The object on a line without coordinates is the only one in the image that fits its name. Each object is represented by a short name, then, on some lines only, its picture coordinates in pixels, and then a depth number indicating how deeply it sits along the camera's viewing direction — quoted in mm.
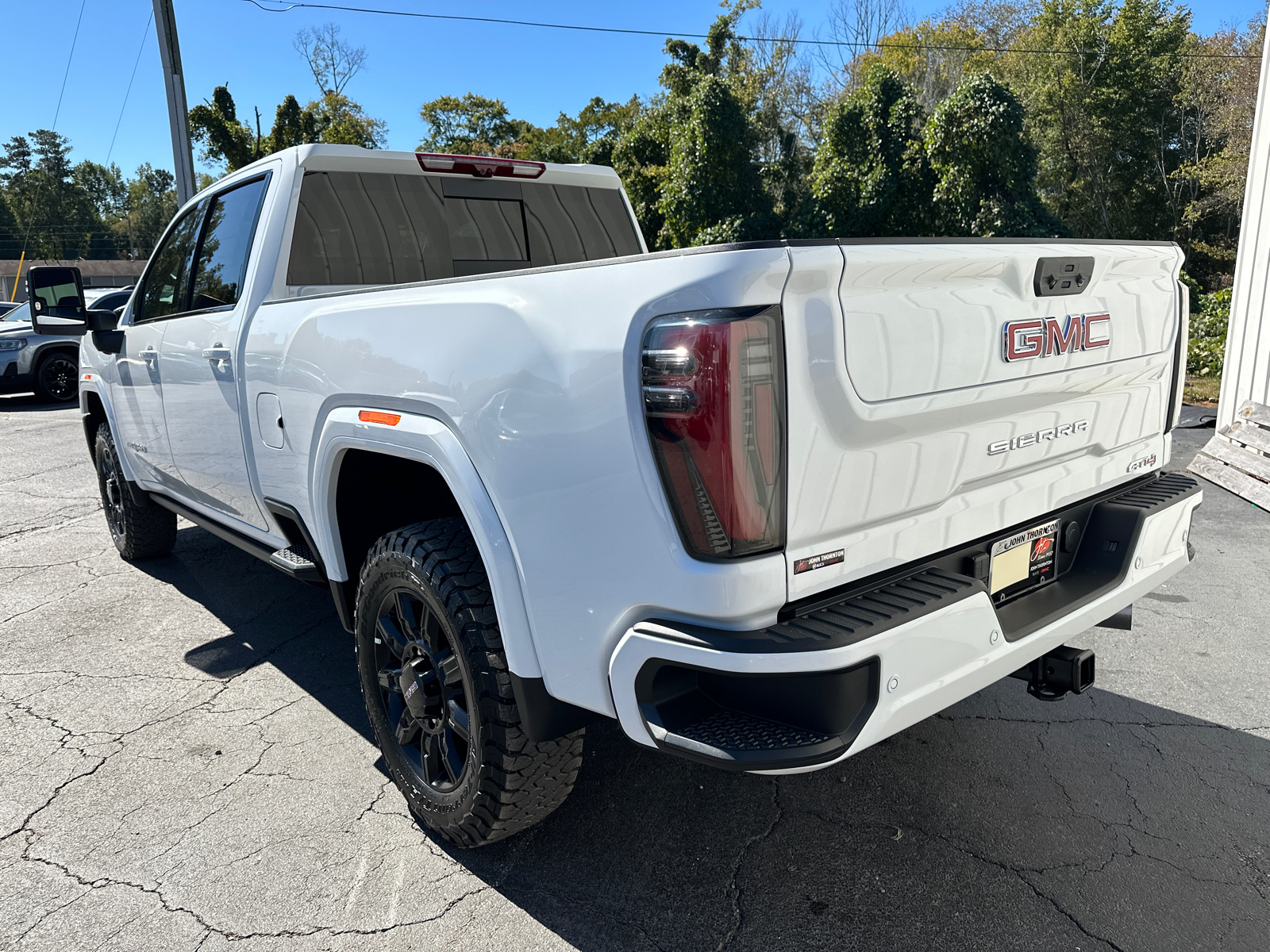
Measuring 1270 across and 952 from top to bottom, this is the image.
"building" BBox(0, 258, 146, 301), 55094
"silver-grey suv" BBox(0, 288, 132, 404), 13688
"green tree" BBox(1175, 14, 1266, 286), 26047
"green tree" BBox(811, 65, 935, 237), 20656
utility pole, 15242
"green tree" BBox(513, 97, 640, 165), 45688
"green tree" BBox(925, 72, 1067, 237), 18766
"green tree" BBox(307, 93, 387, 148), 33928
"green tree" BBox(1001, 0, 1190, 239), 31891
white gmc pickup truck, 1746
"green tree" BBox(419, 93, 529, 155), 53188
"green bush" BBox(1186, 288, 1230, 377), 14359
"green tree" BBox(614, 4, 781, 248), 22672
